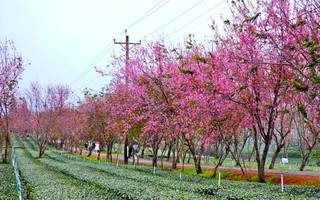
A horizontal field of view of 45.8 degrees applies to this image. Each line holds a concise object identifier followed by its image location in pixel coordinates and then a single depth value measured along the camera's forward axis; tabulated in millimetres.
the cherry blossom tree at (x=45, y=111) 44344
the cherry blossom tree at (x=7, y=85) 28638
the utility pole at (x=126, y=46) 31923
